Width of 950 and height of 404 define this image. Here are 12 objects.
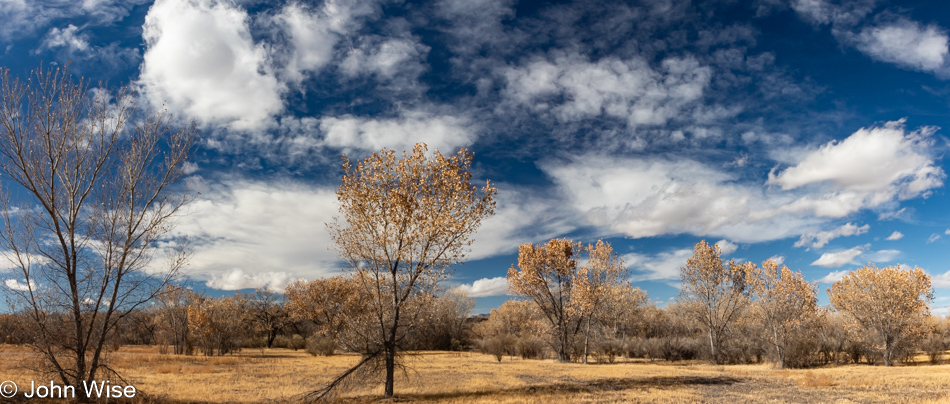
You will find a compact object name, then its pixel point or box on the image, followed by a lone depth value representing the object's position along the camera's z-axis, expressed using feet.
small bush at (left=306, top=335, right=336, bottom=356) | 172.24
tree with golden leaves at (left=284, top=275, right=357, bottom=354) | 194.90
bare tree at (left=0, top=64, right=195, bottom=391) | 45.57
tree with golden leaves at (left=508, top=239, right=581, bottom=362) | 134.31
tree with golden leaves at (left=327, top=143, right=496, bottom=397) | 52.16
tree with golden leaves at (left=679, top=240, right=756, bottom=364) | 130.31
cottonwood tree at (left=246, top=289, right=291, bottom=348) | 231.91
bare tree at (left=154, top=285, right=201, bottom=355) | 147.95
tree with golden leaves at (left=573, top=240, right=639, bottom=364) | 130.00
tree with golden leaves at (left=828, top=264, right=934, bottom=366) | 127.34
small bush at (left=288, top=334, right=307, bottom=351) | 209.36
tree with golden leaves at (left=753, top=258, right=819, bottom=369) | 119.75
